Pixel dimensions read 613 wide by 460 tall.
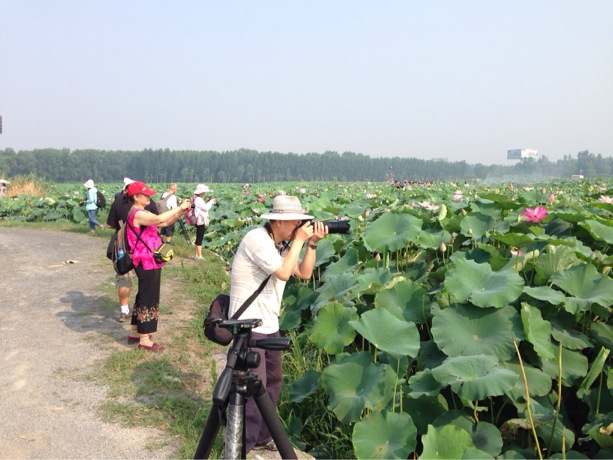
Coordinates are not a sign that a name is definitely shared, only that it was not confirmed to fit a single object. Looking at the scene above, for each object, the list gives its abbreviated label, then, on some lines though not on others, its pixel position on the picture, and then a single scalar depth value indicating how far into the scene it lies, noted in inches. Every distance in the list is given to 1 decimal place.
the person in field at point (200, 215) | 335.6
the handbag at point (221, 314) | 99.7
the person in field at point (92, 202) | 487.9
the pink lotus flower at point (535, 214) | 154.0
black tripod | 74.6
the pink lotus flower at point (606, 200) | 199.5
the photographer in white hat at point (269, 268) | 100.3
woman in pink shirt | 168.2
